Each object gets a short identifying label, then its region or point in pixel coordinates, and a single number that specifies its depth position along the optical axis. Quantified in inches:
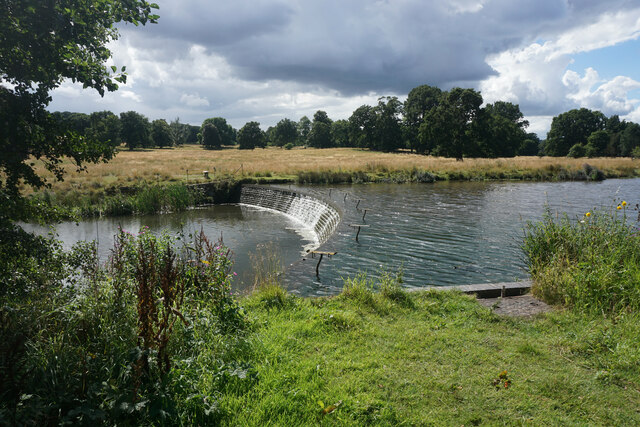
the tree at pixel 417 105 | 3221.0
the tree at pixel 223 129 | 4758.9
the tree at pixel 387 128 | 3257.9
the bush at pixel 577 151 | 3201.3
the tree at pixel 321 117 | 5005.9
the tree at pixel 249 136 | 3806.6
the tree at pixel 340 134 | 4195.4
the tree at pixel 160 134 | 3853.3
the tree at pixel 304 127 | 5516.7
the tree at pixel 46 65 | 140.9
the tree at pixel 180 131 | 5036.2
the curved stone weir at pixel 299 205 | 742.6
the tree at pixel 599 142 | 3137.3
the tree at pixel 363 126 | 3430.1
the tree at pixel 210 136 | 3828.7
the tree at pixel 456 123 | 2475.4
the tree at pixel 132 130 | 3233.3
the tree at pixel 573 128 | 3533.5
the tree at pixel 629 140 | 2920.8
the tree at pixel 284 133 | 4685.0
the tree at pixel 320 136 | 4084.6
